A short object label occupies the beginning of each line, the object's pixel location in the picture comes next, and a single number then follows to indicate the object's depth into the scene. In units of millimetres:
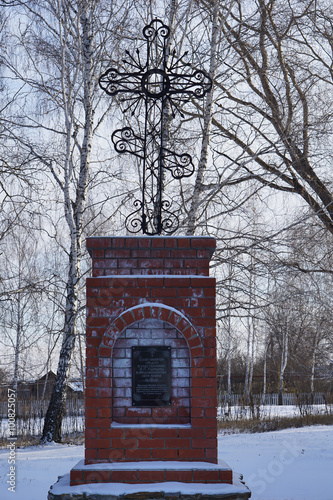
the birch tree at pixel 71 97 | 8398
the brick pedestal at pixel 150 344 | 3875
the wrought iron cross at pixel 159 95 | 4582
